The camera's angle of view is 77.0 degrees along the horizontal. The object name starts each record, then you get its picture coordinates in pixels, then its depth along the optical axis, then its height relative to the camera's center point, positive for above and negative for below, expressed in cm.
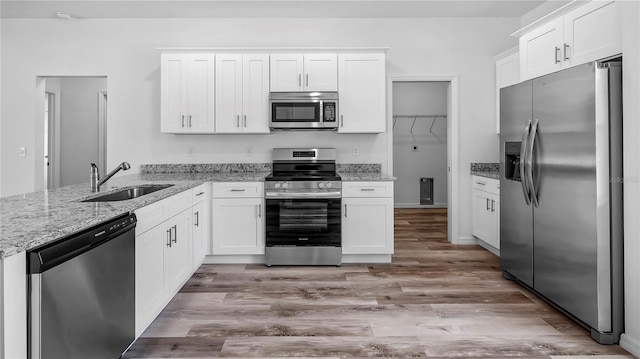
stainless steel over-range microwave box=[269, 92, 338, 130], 424 +80
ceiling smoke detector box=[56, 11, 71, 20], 443 +189
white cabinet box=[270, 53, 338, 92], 427 +122
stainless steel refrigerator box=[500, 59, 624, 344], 232 -5
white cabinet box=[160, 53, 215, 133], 428 +98
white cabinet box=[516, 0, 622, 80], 254 +104
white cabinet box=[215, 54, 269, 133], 428 +100
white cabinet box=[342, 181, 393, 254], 402 -34
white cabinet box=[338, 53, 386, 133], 428 +98
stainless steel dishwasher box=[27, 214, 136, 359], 131 -42
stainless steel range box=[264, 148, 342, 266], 396 -36
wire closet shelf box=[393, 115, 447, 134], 798 +133
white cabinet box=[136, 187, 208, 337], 220 -44
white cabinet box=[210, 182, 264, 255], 403 -34
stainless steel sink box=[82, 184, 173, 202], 276 -6
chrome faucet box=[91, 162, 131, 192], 267 +4
